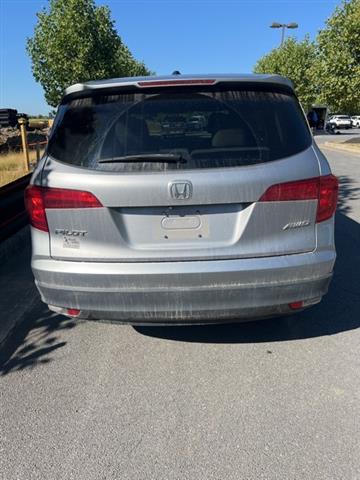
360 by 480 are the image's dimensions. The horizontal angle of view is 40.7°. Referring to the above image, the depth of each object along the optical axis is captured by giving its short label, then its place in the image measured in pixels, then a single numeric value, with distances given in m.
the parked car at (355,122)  56.66
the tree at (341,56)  20.91
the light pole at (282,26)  40.66
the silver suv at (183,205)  2.88
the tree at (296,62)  39.56
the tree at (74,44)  26.47
